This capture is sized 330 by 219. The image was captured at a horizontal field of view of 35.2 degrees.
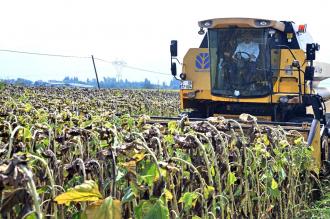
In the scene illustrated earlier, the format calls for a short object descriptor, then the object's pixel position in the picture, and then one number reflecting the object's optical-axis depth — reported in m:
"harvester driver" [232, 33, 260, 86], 8.58
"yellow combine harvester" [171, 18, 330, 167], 8.31
